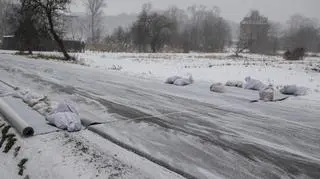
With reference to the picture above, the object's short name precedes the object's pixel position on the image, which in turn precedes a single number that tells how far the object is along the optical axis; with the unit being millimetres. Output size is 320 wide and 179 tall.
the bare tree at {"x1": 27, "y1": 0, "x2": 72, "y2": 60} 22191
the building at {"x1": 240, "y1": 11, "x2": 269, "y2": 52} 73150
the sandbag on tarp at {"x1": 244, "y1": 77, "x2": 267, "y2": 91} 10192
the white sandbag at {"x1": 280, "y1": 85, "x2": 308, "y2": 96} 9383
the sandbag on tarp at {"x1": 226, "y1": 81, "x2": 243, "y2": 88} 10856
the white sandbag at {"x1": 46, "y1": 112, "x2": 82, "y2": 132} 5241
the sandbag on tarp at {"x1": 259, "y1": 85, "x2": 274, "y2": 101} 8484
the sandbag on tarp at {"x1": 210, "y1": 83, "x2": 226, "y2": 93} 9662
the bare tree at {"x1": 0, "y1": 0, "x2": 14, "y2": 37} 58294
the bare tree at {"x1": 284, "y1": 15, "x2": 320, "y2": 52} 78312
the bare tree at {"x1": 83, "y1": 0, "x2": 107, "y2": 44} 71375
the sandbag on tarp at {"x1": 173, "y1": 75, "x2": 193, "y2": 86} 10836
